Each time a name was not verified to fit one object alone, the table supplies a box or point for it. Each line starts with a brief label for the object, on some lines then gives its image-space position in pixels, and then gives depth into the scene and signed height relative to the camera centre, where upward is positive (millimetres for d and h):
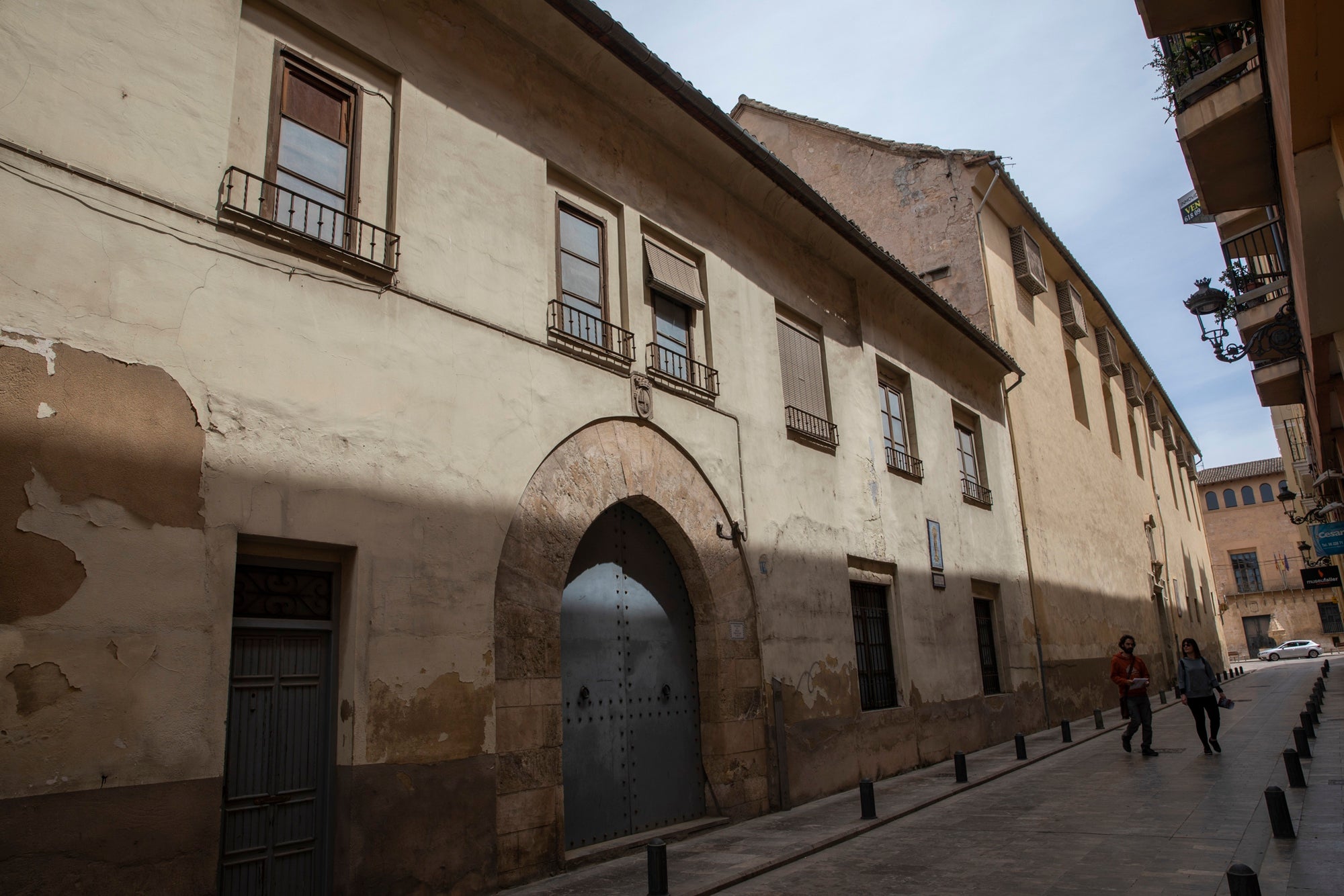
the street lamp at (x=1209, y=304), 12523 +4699
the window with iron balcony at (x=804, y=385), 10805 +3434
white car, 46000 -185
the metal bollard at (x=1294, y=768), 7766 -1020
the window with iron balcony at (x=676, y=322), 8906 +3577
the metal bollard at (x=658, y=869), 5656 -1176
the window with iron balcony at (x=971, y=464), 15109 +3333
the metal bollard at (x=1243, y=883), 3930 -991
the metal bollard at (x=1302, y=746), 9508 -1027
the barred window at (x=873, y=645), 11203 +266
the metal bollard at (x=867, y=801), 8227 -1200
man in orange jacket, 11648 -361
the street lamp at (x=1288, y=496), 21344 +3638
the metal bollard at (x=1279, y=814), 6055 -1100
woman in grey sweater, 10938 -389
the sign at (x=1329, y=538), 15945 +1895
